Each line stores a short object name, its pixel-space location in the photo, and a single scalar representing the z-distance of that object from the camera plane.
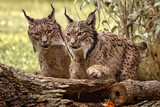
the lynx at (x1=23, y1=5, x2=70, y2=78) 10.70
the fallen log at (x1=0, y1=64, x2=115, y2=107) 7.21
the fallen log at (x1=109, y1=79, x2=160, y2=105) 8.39
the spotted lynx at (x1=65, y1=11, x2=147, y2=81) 9.22
